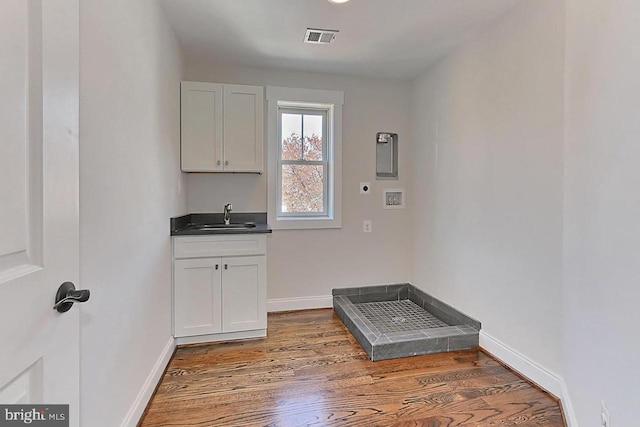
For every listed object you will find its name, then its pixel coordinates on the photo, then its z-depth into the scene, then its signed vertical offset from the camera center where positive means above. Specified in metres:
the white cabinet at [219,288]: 2.55 -0.67
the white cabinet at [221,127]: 2.81 +0.71
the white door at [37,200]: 0.63 +0.01
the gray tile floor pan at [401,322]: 2.41 -1.02
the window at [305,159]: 3.30 +0.52
